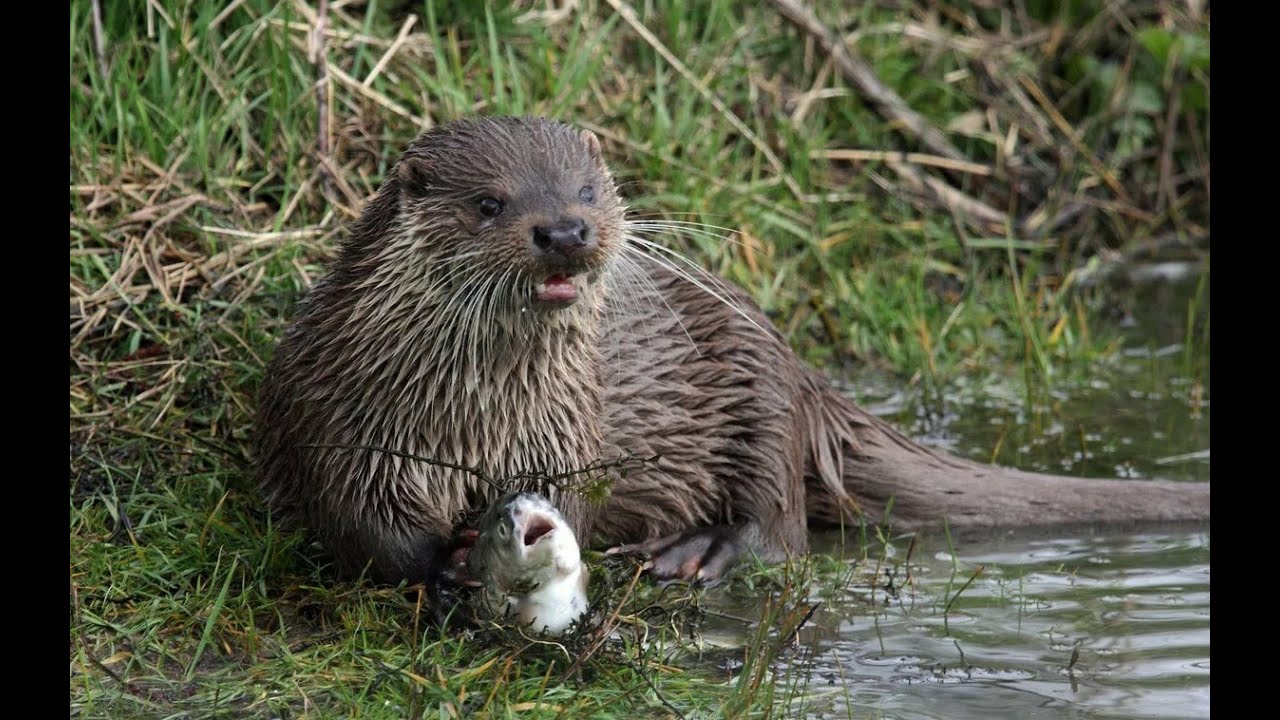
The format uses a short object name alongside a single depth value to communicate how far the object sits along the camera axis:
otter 5.10
